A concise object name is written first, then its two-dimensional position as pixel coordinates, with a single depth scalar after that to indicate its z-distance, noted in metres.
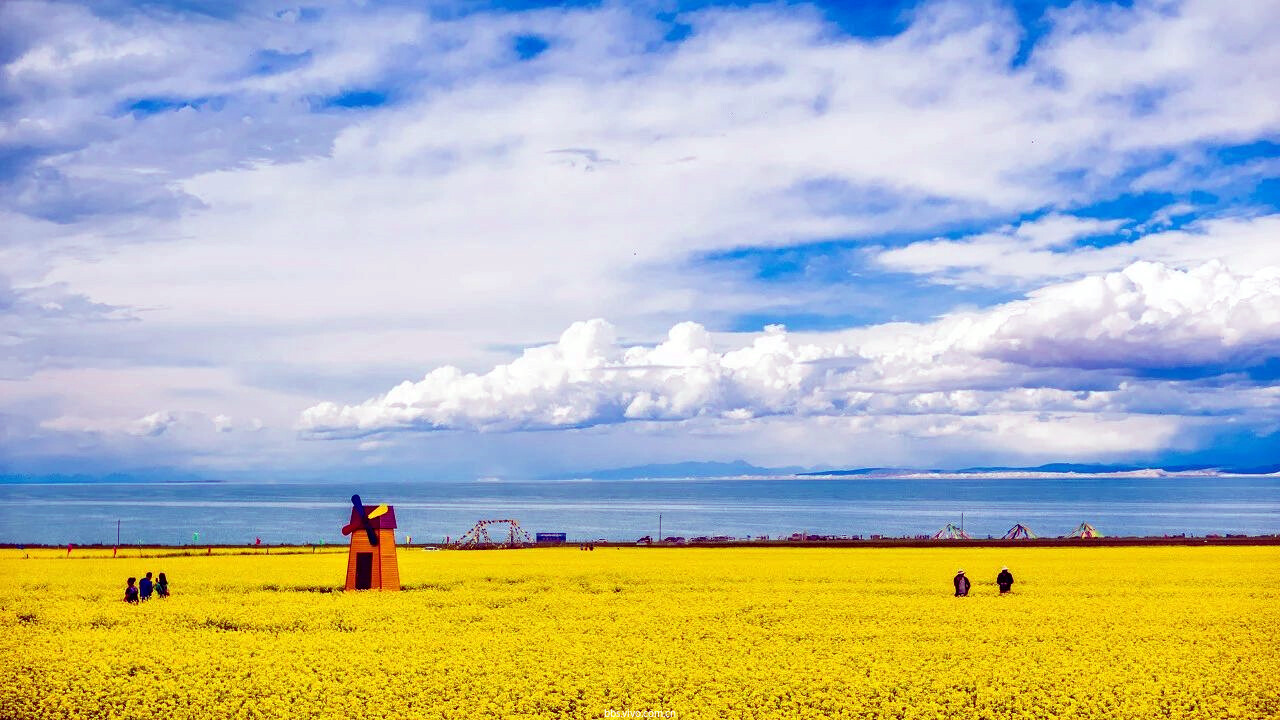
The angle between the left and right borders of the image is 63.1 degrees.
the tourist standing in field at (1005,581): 39.72
